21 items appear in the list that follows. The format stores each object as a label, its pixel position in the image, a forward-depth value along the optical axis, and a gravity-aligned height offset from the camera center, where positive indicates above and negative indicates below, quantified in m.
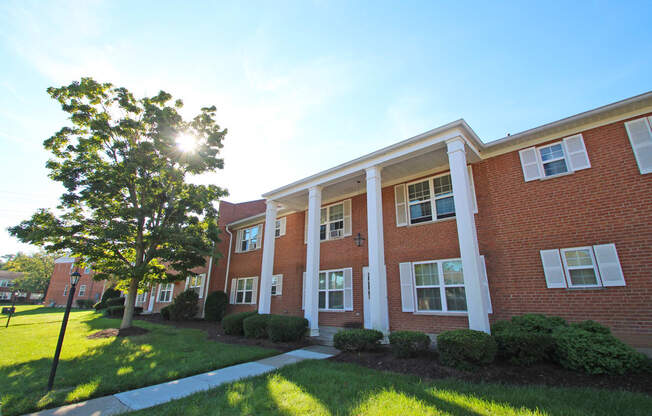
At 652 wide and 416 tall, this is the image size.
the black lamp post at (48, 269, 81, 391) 5.23 -0.71
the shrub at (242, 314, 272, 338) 10.56 -1.24
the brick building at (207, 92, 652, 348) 7.14 +1.92
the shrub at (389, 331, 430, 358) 6.93 -1.21
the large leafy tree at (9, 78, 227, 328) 11.43 +4.19
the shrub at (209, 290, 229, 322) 17.25 -0.85
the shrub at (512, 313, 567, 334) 6.58 -0.68
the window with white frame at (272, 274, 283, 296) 15.38 +0.34
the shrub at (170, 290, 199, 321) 18.03 -0.95
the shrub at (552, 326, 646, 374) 4.89 -1.04
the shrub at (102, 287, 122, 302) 30.63 -0.31
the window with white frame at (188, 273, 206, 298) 20.23 +0.54
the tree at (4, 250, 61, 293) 46.47 +2.51
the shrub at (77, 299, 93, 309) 37.19 -1.63
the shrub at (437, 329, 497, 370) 5.85 -1.14
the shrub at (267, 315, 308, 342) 9.56 -1.20
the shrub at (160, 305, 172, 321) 18.50 -1.33
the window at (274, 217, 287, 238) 16.44 +3.60
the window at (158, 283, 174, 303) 24.27 -0.15
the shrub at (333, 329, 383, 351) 7.71 -1.24
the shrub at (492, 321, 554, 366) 5.73 -1.04
